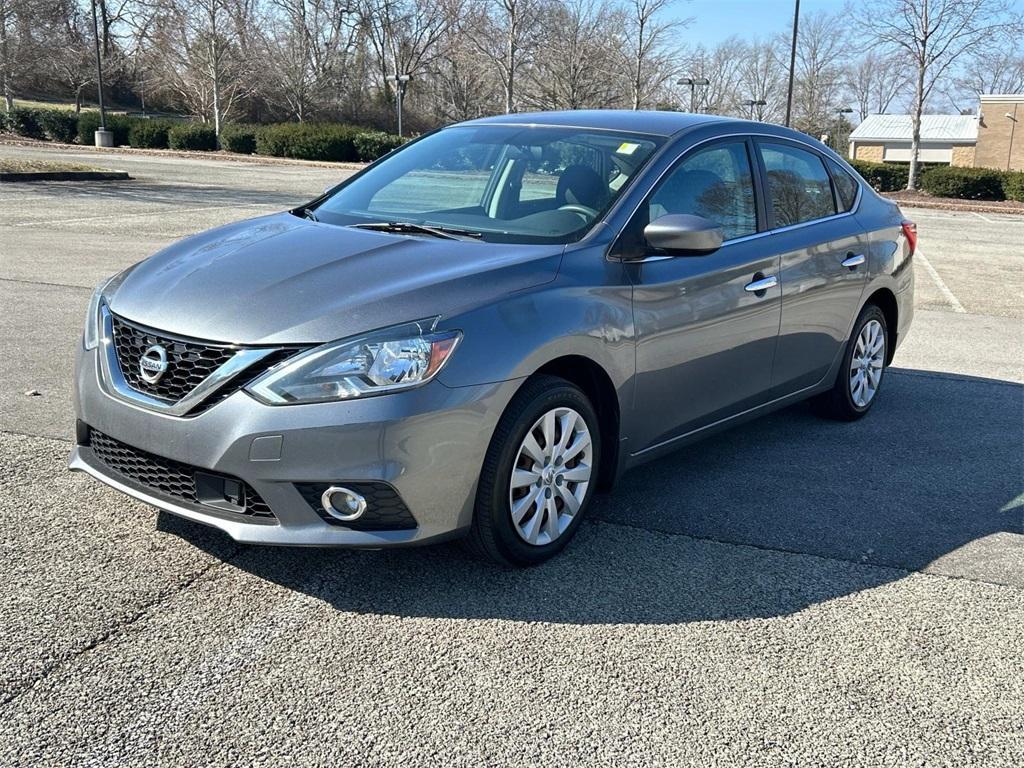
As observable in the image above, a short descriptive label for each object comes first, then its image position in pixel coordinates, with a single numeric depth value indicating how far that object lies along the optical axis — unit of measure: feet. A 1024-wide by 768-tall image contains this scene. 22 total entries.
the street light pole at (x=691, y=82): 129.86
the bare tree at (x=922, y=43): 113.19
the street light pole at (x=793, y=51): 120.20
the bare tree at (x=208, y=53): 159.53
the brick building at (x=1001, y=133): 204.54
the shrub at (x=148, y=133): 143.54
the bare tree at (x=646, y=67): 165.17
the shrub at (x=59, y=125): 146.61
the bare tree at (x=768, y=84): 276.00
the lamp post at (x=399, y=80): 145.59
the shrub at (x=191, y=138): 141.28
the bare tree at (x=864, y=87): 309.88
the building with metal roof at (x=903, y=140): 276.82
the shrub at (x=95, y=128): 144.15
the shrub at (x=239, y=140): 140.29
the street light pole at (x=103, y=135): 138.94
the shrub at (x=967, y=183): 105.81
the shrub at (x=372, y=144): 133.90
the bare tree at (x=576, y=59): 173.37
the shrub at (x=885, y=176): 113.60
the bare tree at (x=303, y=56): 189.98
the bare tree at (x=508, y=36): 160.86
